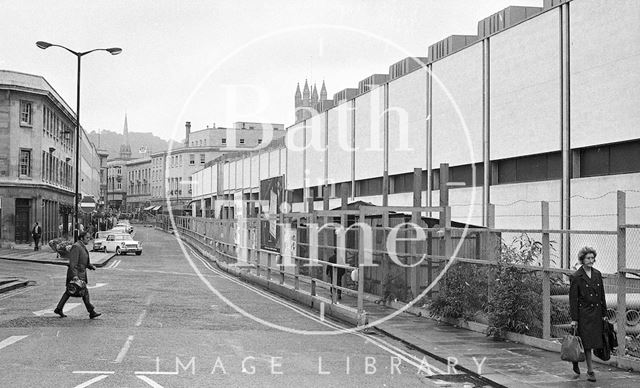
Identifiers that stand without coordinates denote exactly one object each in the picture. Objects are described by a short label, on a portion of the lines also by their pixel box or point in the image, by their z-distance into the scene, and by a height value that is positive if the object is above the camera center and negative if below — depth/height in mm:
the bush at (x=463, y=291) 15625 -1716
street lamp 39781 +8967
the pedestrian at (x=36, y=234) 51750 -1561
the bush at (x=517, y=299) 13812 -1650
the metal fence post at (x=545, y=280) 13094 -1212
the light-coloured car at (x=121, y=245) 53062 -2378
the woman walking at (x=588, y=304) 10367 -1313
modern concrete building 24500 +4001
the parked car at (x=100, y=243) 54875 -2315
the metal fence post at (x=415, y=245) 18547 -863
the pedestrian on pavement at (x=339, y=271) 20573 -1674
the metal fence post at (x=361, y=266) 16719 -1238
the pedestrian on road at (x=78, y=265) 17094 -1271
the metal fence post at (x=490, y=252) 14788 -807
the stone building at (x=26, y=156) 55094 +4425
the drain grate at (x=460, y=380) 10492 -2464
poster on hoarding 30484 +171
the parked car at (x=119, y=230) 61194 -1541
